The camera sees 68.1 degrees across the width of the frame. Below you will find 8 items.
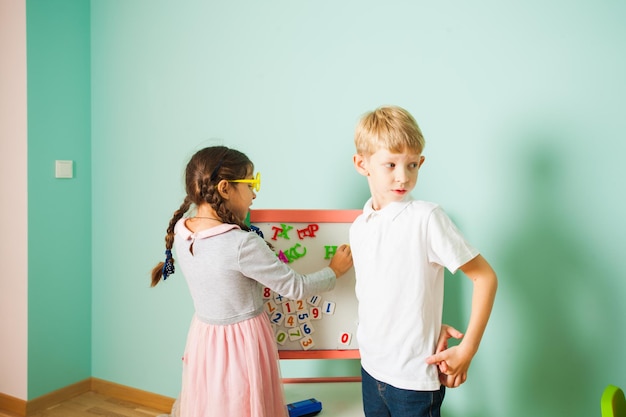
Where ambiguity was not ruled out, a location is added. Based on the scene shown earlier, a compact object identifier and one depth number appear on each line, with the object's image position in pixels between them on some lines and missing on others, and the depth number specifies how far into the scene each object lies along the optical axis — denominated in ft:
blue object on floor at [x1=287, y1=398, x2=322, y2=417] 4.72
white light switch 7.38
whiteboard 4.79
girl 4.18
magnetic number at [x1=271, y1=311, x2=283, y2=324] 4.82
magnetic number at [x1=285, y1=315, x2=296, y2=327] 4.82
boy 3.55
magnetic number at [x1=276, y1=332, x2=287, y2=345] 4.80
